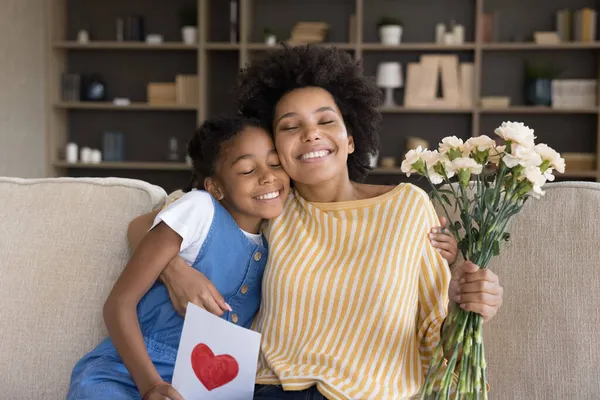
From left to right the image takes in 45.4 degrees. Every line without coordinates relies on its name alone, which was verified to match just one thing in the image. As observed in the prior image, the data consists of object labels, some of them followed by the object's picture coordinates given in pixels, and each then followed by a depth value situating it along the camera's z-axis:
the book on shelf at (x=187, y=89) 5.12
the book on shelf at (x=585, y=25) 4.83
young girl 1.48
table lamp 5.03
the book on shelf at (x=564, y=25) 4.92
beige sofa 1.54
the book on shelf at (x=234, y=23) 5.02
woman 1.46
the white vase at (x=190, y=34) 5.12
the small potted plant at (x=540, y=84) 4.91
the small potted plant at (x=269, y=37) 5.01
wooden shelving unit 4.96
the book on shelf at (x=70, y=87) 5.26
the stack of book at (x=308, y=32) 5.03
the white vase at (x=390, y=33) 4.98
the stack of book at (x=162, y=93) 5.18
